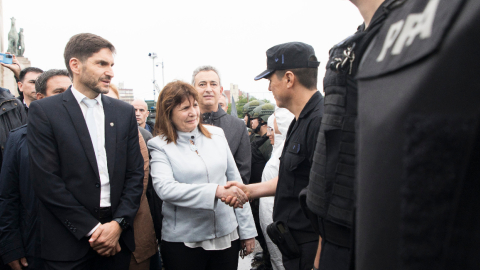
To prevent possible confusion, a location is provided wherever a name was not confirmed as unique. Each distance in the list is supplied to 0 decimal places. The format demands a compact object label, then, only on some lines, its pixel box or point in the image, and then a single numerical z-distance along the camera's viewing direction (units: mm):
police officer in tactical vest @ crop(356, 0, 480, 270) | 404
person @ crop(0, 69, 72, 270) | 2844
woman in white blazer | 2693
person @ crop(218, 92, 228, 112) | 5571
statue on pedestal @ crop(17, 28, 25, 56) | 18203
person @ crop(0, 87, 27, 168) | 3553
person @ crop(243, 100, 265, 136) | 6555
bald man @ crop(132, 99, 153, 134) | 5814
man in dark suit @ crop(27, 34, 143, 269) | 2346
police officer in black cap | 2045
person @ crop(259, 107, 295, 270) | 3249
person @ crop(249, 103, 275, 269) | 4830
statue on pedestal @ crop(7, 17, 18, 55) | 17938
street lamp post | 22578
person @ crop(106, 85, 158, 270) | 2873
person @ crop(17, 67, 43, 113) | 4461
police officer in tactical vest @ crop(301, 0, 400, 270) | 1087
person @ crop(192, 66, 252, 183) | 3941
